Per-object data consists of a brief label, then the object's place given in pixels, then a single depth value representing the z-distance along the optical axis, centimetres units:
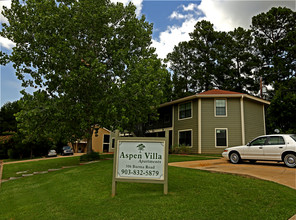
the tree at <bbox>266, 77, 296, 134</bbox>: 2109
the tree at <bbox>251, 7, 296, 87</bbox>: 3603
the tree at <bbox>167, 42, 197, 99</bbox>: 4184
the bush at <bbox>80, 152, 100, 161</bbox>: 1692
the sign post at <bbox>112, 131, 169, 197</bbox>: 595
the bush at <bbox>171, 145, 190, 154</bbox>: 2169
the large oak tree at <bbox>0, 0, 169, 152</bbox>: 1446
